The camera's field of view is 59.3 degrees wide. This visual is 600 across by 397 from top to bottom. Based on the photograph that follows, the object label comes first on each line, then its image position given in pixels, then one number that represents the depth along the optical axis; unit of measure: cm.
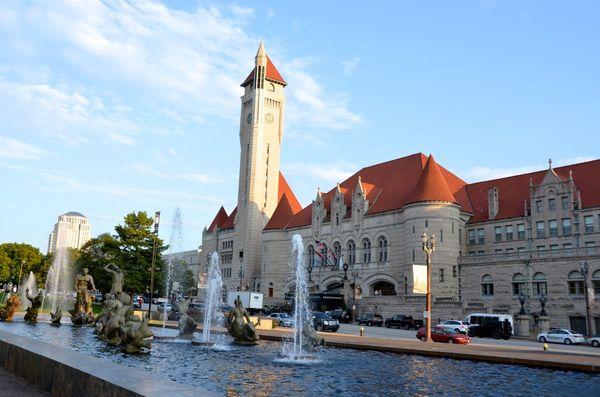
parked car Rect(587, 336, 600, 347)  3611
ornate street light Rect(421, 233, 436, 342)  2867
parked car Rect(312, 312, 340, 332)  3885
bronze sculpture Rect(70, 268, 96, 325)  2830
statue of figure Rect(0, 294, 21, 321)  2896
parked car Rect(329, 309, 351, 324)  5772
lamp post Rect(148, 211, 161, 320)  4064
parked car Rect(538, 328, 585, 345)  3694
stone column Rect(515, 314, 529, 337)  4444
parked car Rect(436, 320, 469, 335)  4069
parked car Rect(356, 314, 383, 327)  5366
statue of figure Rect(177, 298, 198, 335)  2441
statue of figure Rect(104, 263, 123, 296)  2443
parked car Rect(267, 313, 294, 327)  4314
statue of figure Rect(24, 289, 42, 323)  2919
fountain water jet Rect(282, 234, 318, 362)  1906
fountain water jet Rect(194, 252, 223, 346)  2315
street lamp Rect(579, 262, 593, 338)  4284
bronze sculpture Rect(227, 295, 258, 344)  2392
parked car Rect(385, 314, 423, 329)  5000
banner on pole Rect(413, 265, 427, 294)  3514
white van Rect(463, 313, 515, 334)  4275
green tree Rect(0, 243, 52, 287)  8381
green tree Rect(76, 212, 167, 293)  5775
